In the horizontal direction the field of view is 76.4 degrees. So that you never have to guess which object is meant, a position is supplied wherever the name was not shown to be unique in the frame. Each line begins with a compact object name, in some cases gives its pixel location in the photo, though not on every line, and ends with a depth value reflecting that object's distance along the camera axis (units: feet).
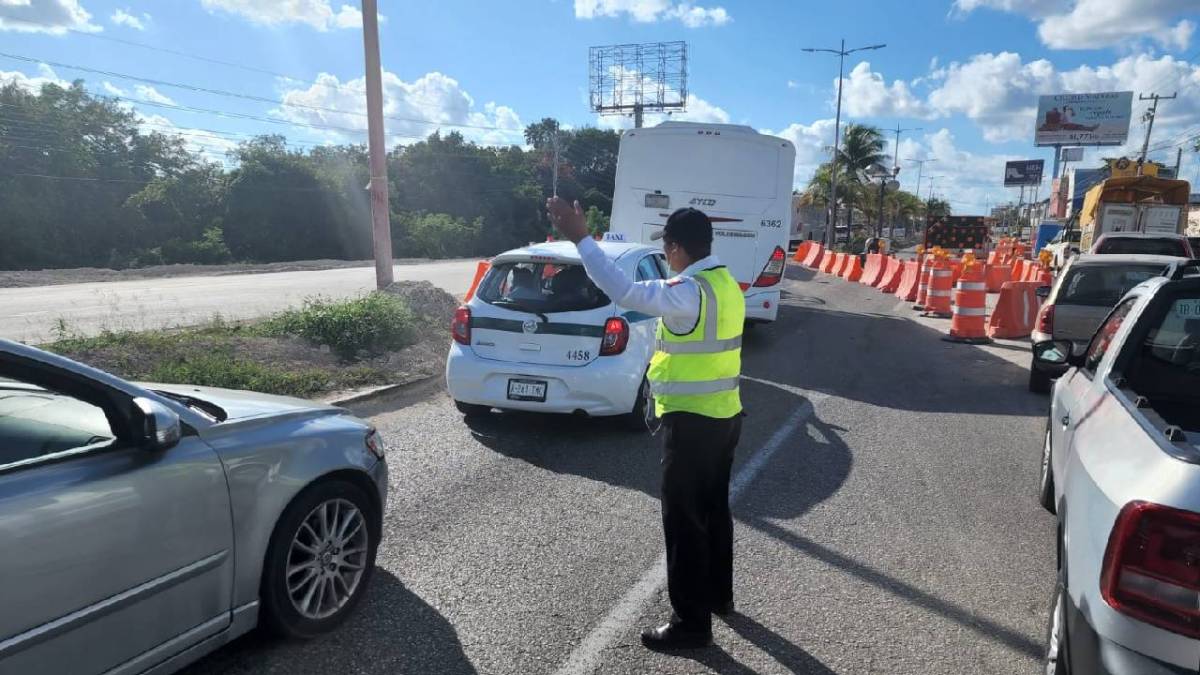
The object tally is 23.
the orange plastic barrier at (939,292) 50.19
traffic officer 10.35
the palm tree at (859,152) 170.40
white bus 37.91
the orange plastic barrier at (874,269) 73.77
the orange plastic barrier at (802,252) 114.62
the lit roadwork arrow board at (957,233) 106.42
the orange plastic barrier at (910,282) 60.54
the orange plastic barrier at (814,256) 106.11
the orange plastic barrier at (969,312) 39.73
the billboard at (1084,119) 220.02
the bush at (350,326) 30.55
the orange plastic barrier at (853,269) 81.61
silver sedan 7.35
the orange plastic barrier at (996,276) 66.33
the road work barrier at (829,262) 93.18
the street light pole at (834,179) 133.94
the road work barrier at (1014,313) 40.50
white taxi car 20.04
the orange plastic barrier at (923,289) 55.34
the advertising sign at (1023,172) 309.63
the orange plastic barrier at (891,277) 67.77
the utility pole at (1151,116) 195.83
